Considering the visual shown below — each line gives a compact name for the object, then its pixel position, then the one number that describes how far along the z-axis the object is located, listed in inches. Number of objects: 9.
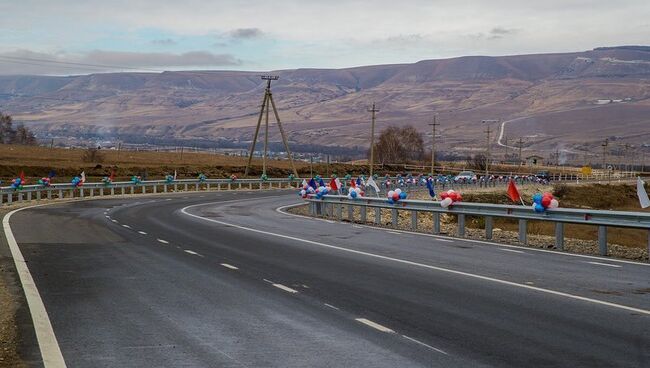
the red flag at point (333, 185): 1527.1
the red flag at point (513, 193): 910.4
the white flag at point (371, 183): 1326.3
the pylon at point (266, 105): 3095.5
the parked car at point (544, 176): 4145.2
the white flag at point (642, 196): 734.5
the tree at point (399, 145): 6397.6
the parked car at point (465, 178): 3203.7
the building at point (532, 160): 5388.8
